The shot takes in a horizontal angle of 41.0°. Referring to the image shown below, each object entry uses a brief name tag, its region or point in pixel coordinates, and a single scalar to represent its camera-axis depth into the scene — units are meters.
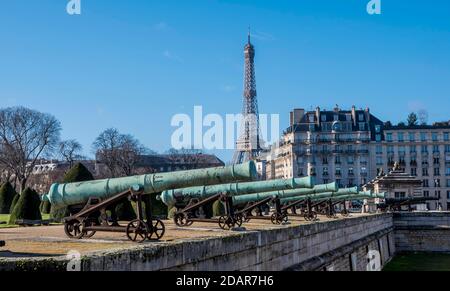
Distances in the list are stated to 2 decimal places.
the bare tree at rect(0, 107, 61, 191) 61.00
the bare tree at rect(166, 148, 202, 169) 97.19
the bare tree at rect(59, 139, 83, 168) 70.50
